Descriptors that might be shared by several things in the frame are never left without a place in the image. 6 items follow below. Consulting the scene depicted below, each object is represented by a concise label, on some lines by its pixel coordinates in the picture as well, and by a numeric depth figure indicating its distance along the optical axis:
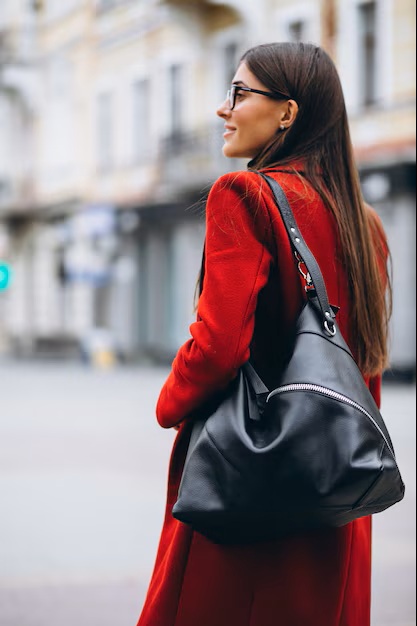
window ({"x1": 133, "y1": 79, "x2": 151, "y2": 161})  28.45
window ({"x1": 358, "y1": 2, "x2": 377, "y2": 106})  20.06
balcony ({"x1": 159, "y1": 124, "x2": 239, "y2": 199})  24.39
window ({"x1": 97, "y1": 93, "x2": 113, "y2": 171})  30.34
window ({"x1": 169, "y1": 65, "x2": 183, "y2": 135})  26.84
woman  2.18
